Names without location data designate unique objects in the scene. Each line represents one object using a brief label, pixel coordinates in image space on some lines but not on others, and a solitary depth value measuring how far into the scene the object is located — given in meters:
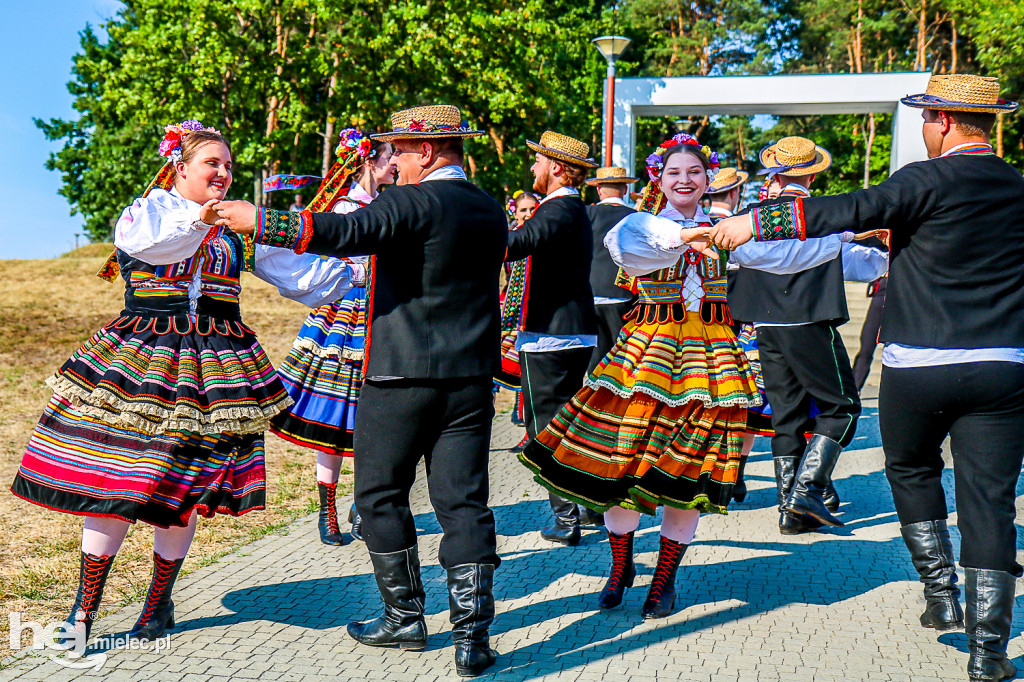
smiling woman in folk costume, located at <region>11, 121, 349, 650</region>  3.48
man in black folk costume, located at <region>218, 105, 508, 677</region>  3.55
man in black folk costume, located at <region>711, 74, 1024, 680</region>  3.46
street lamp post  15.45
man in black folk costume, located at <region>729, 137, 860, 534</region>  5.60
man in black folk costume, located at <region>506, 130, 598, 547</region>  5.25
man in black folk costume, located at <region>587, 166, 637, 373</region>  7.00
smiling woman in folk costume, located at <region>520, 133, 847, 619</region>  4.00
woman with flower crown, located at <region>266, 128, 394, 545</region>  5.07
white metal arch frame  19.83
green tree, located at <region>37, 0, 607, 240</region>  18.88
